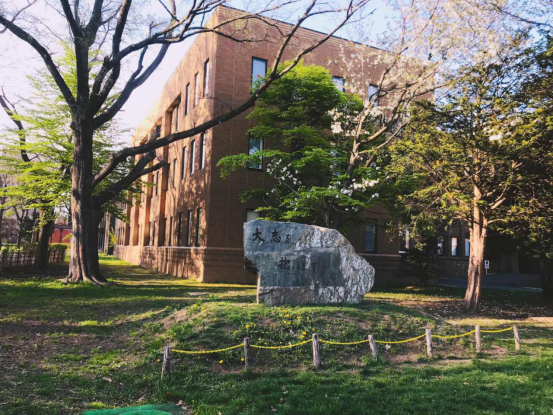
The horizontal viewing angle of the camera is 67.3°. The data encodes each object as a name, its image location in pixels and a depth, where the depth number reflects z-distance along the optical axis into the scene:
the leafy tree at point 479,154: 13.34
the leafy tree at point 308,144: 17.47
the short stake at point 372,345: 8.36
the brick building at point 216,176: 22.47
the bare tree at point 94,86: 16.09
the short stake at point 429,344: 8.78
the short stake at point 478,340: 9.30
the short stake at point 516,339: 9.75
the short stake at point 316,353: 7.68
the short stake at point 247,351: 7.44
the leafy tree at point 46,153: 22.70
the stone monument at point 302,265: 11.23
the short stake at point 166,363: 6.94
